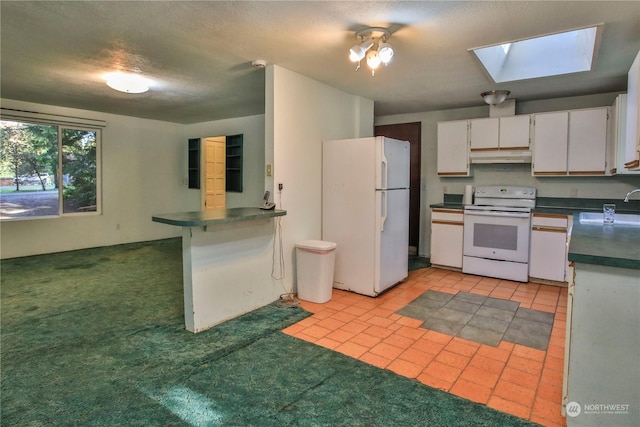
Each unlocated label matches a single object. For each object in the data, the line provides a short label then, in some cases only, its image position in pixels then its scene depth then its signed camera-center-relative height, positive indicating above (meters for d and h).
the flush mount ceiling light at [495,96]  4.24 +1.20
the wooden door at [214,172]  6.95 +0.45
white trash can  3.53 -0.75
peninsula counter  2.83 -0.59
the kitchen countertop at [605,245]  1.56 -0.25
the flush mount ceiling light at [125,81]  3.68 +1.17
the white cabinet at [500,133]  4.42 +0.80
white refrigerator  3.68 -0.15
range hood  4.46 +0.51
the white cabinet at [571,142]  3.98 +0.62
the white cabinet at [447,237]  4.73 -0.56
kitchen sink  2.72 -0.19
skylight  3.21 +1.33
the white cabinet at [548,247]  4.06 -0.60
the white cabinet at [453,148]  4.86 +0.65
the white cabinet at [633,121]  2.30 +0.53
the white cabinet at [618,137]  3.43 +0.61
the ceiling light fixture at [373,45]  2.49 +1.05
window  5.05 +0.36
